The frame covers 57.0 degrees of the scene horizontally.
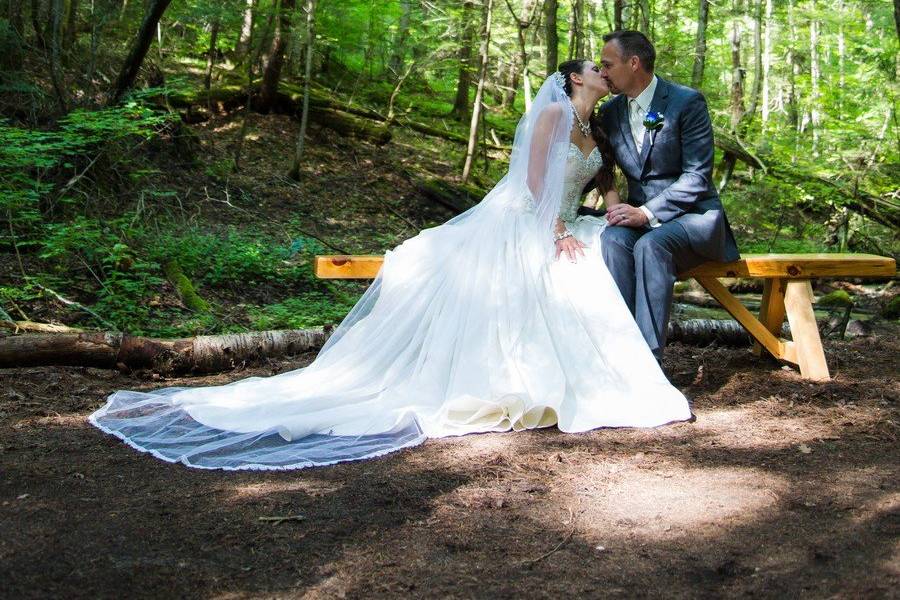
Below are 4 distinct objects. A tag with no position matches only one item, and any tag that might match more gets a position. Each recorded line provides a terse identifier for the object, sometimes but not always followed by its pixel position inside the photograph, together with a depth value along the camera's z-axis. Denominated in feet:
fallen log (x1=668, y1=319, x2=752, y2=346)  18.72
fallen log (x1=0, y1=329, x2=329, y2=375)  14.21
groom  13.35
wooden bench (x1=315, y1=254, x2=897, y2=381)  14.05
